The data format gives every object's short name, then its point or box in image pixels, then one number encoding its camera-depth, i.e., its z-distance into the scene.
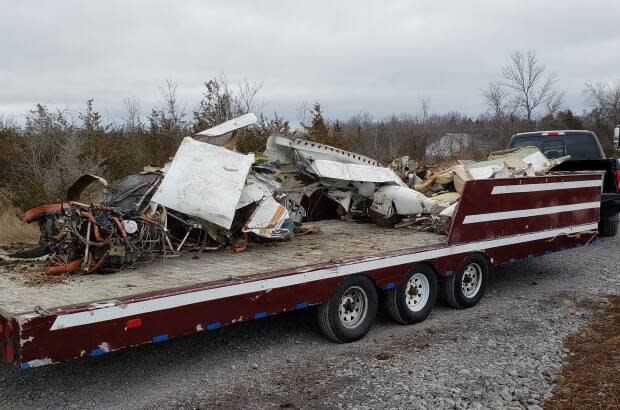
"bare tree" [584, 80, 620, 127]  47.58
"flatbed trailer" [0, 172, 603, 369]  3.66
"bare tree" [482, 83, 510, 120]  40.95
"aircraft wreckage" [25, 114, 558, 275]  4.82
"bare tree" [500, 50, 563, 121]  40.31
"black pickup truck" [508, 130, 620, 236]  10.24
